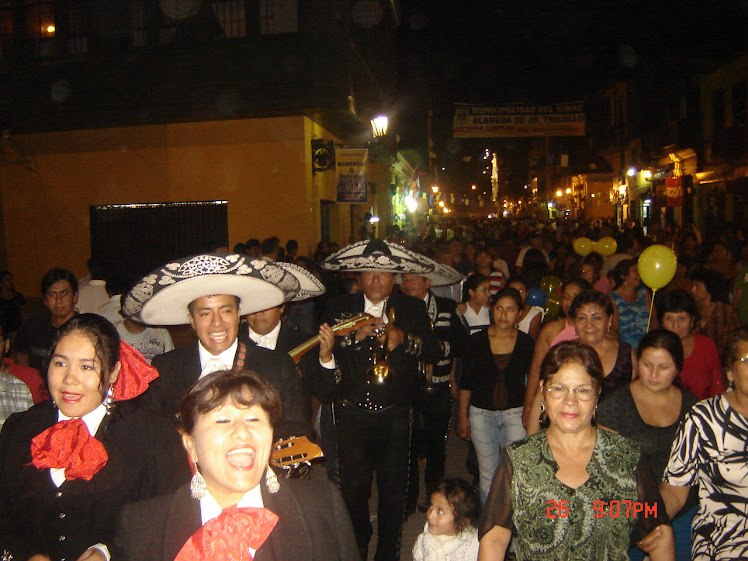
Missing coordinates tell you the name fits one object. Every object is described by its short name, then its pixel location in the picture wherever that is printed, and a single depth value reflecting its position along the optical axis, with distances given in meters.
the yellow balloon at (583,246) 12.40
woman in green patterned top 2.69
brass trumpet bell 4.25
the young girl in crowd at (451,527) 3.76
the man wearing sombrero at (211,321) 3.11
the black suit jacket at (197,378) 3.16
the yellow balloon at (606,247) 11.55
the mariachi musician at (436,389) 5.89
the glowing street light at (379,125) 18.56
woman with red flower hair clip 2.51
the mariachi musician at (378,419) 4.32
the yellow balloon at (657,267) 6.66
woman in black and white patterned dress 3.02
